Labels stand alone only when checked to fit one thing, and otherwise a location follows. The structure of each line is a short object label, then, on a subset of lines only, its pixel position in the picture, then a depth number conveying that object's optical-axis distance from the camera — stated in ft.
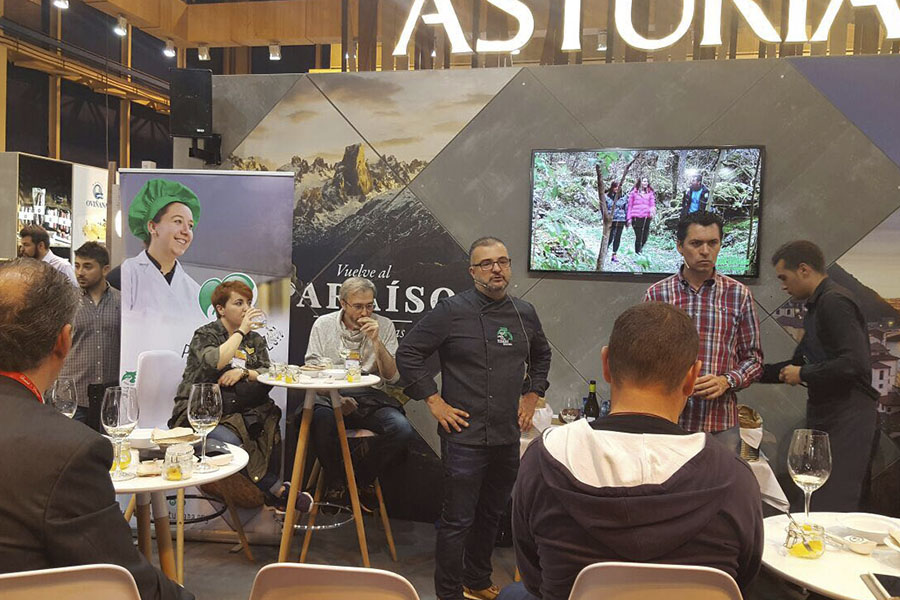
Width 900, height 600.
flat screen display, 13.85
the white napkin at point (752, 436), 11.93
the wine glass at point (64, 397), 8.16
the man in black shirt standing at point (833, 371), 11.87
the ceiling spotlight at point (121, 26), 25.49
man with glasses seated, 13.89
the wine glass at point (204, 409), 8.55
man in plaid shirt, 10.49
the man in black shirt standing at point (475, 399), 10.81
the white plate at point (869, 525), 6.55
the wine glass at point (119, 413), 7.98
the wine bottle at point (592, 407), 13.58
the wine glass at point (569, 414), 12.80
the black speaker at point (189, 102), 15.42
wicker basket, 11.78
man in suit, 4.68
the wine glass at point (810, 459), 6.50
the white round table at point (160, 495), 7.70
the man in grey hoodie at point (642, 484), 4.71
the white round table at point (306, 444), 12.05
